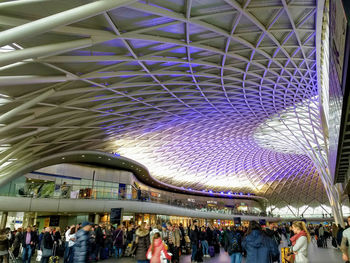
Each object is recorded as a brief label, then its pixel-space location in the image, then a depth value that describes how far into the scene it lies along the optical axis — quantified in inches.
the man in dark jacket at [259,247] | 267.4
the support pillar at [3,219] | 1094.9
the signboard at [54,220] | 1375.5
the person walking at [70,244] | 515.9
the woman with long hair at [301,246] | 277.4
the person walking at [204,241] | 696.1
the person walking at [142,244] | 354.3
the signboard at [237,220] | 1362.0
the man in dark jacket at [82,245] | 318.7
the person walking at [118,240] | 709.3
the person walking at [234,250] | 401.4
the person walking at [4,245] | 455.5
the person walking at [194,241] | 605.7
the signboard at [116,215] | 894.4
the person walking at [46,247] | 489.5
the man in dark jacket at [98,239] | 634.5
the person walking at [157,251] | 327.3
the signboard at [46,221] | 1393.7
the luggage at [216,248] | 831.0
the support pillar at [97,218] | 1432.1
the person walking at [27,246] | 601.3
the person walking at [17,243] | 637.0
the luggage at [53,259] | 546.2
